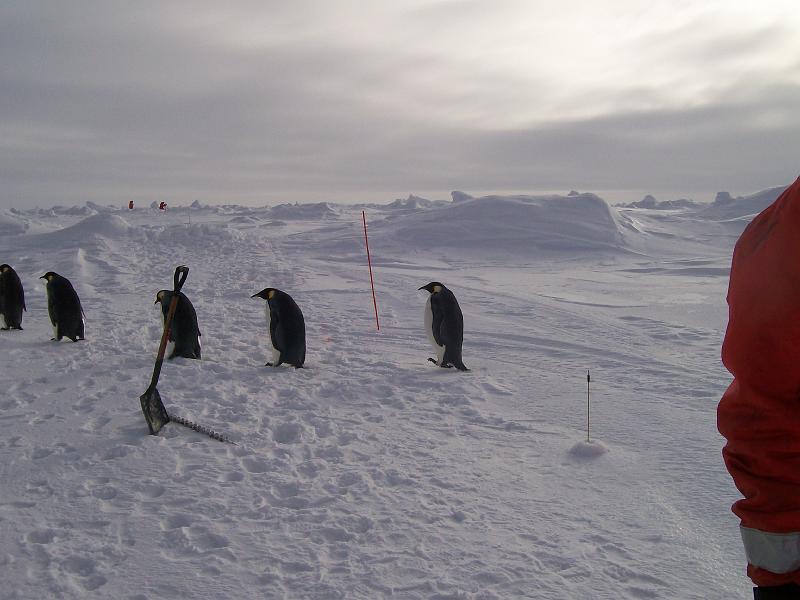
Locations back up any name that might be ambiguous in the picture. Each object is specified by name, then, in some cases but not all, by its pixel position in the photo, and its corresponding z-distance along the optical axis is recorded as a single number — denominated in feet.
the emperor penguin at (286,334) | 21.94
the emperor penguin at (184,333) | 22.13
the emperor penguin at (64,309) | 24.76
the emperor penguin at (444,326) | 22.34
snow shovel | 14.17
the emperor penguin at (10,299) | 27.04
